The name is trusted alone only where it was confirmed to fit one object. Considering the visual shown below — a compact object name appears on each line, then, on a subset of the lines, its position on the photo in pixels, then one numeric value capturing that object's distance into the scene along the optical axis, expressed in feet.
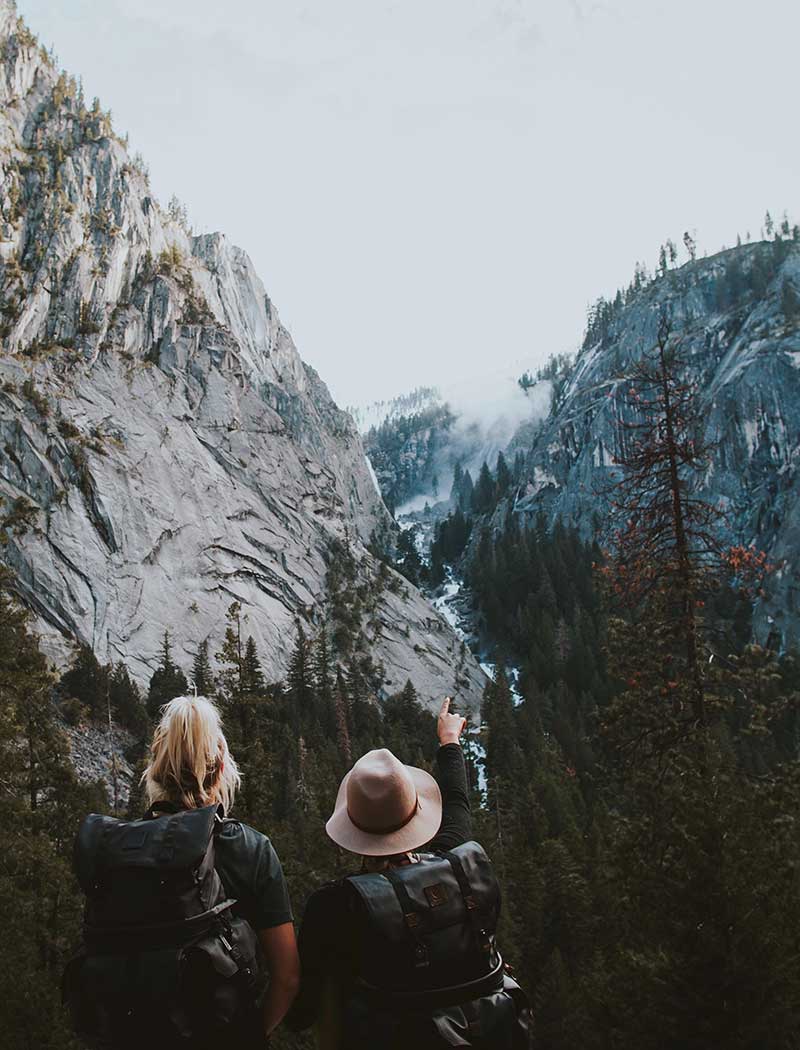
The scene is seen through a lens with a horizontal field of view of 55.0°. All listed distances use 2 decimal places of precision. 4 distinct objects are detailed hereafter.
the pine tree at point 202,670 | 202.37
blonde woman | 9.02
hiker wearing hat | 9.22
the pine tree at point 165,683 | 211.20
